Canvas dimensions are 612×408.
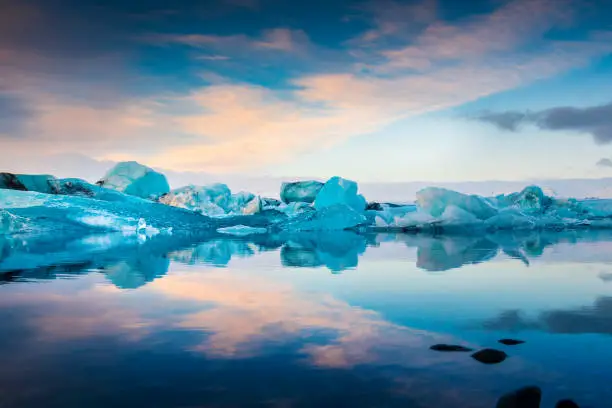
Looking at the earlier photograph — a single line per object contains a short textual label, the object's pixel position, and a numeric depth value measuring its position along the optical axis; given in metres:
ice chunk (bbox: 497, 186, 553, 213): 28.98
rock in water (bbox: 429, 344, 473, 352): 3.78
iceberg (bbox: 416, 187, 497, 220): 22.53
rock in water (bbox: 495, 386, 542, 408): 2.67
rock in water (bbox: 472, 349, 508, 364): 3.49
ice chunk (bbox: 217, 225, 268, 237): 25.63
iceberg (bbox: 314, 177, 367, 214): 28.30
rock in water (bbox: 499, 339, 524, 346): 3.93
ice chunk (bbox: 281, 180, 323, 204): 35.53
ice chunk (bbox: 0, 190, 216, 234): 21.38
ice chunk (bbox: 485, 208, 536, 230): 23.14
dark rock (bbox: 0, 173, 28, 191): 24.98
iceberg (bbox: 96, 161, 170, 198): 34.16
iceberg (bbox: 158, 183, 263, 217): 33.22
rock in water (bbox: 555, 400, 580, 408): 2.70
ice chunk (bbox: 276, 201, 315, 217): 31.64
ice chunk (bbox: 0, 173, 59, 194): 25.33
